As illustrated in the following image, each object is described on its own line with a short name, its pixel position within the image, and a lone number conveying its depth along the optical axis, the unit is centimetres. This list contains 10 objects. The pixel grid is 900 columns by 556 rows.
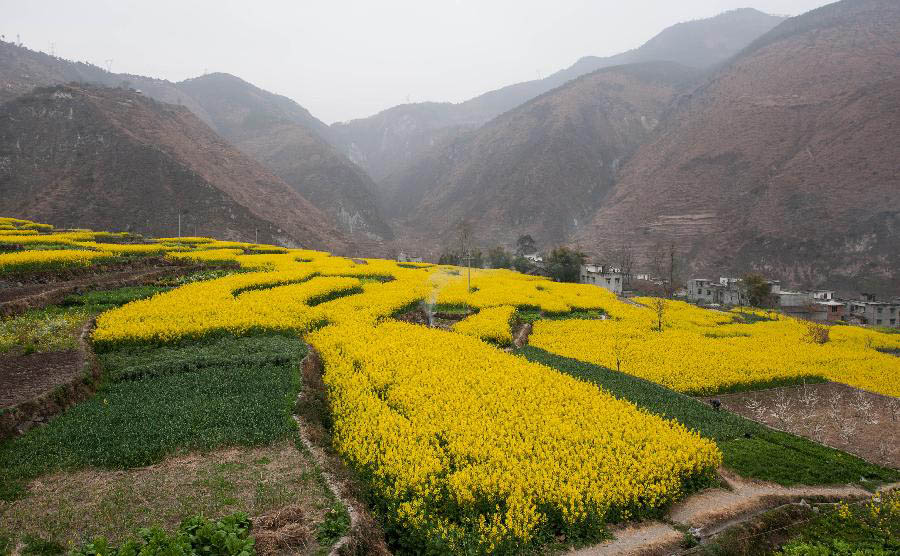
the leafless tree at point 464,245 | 6276
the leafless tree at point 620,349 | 2183
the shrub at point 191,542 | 539
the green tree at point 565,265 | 6134
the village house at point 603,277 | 6153
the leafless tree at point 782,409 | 1719
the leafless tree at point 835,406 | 1750
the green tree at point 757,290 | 5625
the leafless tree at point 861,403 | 1786
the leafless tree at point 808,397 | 1896
